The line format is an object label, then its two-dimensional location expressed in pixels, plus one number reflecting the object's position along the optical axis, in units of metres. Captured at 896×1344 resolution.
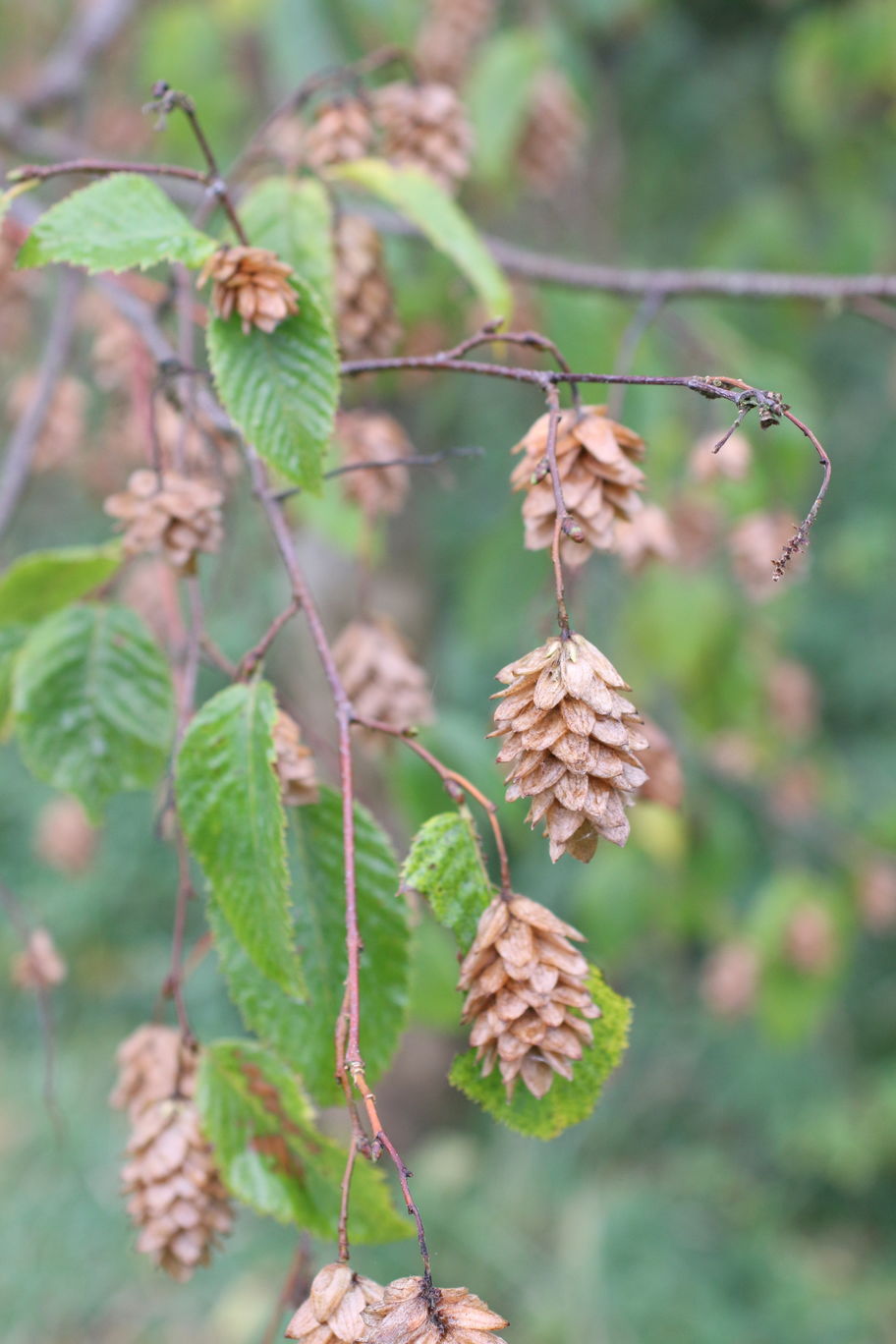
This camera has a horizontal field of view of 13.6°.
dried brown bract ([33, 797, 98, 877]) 1.59
